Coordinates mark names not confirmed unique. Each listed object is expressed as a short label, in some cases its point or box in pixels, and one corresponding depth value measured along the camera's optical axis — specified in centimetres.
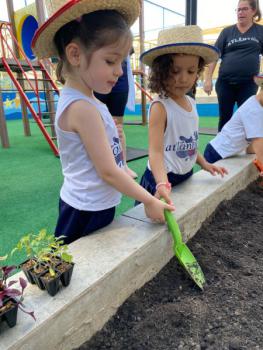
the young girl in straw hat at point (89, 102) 103
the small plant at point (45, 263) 91
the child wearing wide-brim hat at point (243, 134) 248
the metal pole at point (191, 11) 397
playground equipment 435
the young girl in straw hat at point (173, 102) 158
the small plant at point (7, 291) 76
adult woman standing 305
